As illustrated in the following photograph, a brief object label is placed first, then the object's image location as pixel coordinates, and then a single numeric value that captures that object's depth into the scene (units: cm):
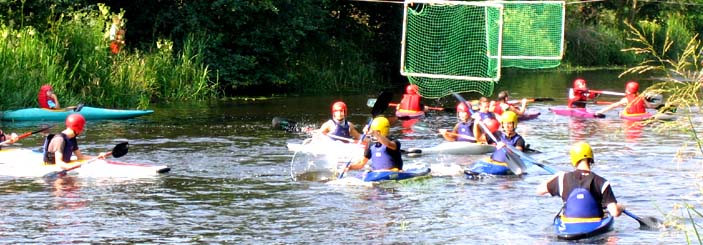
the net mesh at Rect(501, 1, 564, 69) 4116
